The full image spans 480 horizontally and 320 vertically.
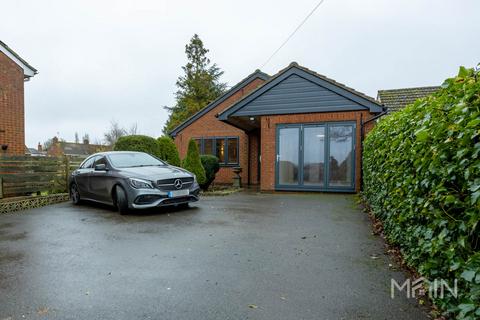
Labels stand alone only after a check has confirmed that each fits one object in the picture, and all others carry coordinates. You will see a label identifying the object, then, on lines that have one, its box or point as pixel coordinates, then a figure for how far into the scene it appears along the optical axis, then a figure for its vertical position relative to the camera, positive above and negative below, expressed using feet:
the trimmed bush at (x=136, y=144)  34.45 +1.46
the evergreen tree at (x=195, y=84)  99.76 +26.51
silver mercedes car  21.01 -2.11
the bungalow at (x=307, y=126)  32.63 +3.72
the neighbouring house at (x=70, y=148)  140.56 +4.19
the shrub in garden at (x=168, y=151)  38.68 +0.70
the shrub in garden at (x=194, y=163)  39.14 -1.00
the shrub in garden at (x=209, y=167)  43.66 -1.74
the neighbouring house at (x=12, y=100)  31.53 +6.40
